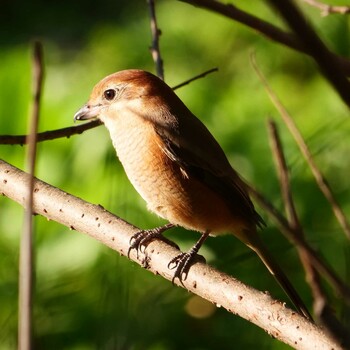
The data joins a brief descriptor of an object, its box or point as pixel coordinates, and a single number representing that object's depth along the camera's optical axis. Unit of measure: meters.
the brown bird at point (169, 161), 3.68
